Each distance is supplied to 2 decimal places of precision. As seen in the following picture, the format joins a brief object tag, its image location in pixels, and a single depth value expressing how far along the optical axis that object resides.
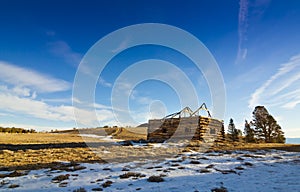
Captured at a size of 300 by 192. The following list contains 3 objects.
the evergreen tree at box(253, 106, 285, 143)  39.25
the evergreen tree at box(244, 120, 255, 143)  40.90
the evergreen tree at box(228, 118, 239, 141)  46.89
